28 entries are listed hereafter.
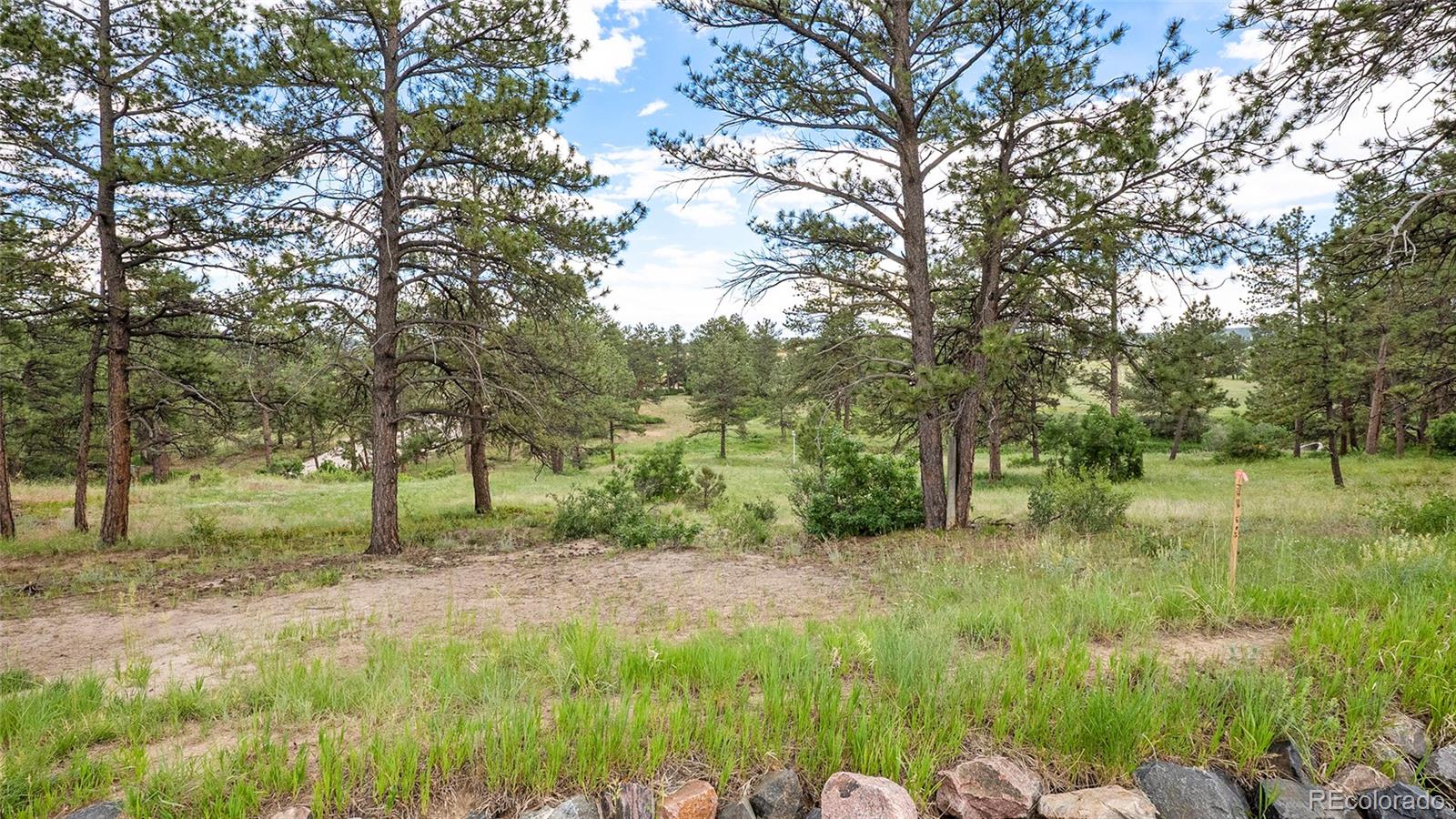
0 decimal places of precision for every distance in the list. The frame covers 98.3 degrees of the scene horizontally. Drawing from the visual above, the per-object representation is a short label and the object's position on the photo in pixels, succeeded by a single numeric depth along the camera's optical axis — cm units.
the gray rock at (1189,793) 303
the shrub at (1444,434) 2789
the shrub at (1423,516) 828
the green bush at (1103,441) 2650
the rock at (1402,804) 309
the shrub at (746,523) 1192
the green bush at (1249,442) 3353
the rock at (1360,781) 320
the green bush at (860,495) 1219
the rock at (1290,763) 322
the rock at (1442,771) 321
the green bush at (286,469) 3659
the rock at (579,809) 292
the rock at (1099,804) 296
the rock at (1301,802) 308
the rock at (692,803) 295
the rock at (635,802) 296
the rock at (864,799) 293
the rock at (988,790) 303
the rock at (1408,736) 332
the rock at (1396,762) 322
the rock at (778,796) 307
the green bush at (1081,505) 1134
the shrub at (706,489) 2080
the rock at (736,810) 301
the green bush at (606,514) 1305
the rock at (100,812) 282
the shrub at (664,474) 1752
